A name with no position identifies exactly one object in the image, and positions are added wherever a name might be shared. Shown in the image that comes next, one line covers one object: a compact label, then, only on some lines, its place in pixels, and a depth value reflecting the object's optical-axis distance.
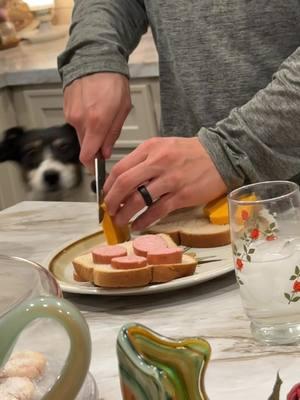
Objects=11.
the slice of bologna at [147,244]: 1.04
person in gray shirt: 1.15
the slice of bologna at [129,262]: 1.01
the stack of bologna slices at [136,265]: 1.00
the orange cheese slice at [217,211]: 1.14
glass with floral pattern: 0.82
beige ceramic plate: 0.99
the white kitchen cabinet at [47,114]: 2.38
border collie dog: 2.29
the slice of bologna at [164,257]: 1.01
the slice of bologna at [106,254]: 1.04
